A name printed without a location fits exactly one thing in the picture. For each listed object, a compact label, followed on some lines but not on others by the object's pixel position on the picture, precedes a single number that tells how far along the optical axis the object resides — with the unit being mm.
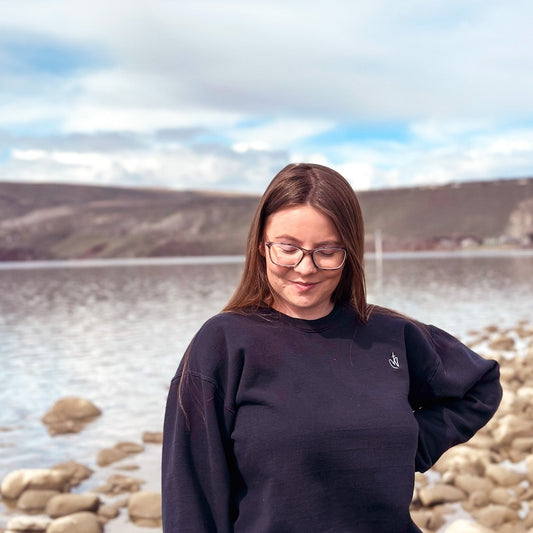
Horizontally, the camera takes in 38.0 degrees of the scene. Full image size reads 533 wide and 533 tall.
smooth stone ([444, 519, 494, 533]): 5145
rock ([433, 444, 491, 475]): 7160
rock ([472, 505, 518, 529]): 5887
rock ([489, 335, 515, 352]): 14824
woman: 2131
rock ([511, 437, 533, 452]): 7852
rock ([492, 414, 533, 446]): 8009
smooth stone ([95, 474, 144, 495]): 7223
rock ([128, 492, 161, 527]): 6387
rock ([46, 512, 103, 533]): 5973
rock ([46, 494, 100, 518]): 6582
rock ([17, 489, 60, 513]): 6781
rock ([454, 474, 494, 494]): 6656
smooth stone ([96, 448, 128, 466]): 8180
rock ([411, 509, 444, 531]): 5941
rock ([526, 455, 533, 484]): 6874
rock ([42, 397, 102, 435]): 10002
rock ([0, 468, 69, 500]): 7070
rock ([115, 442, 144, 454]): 8516
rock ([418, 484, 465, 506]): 6392
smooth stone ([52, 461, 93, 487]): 7509
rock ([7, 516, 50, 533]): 6164
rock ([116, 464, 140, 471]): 7902
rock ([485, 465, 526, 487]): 6875
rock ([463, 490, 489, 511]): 6359
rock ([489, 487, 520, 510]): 6203
